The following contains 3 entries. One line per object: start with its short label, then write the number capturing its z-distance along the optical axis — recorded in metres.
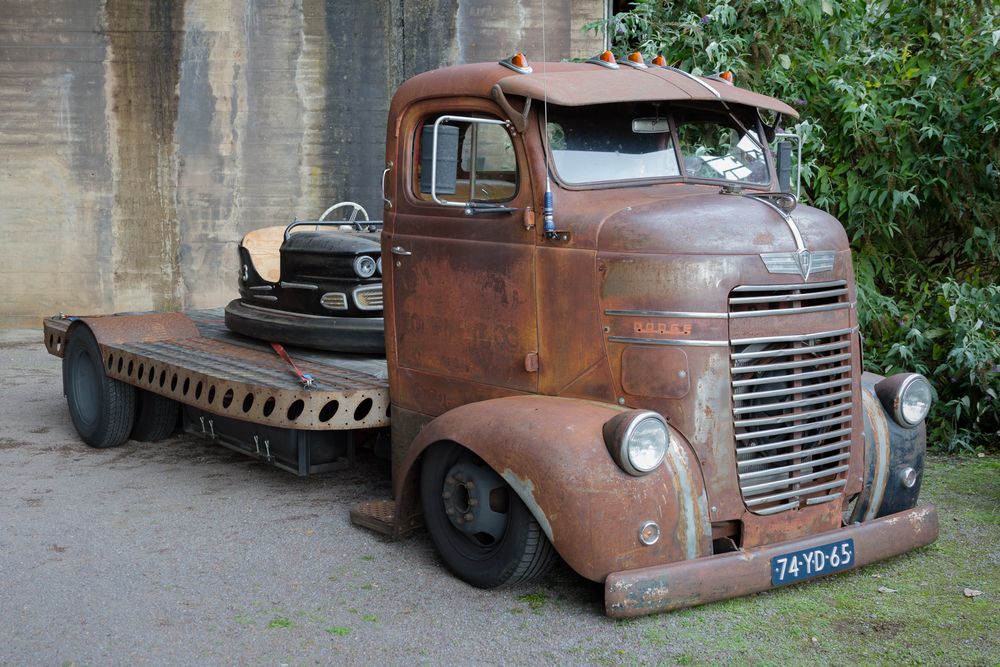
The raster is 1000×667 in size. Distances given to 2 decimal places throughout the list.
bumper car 6.20
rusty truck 4.14
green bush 7.21
